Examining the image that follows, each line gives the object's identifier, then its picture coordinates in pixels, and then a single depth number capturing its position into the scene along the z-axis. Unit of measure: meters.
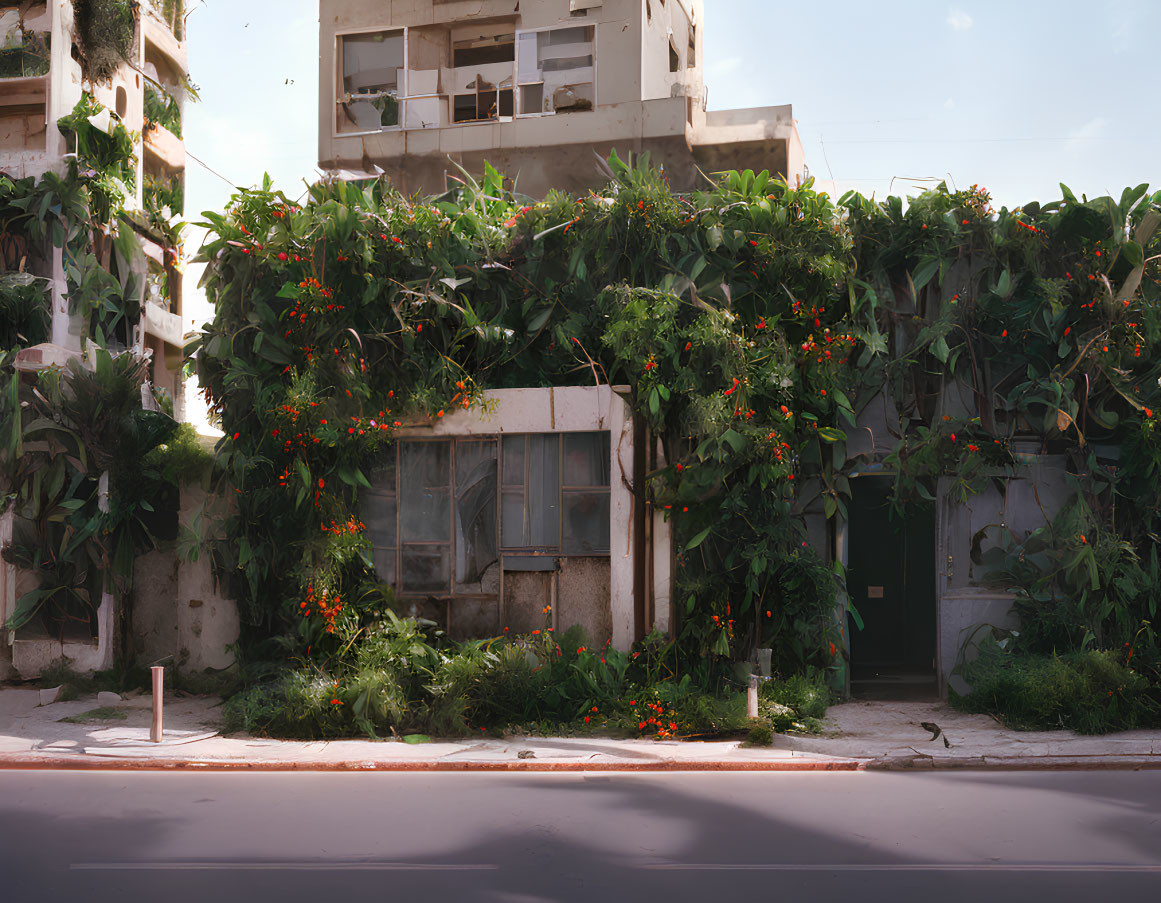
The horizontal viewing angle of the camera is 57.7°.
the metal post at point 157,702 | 10.79
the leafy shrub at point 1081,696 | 10.49
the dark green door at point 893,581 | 15.68
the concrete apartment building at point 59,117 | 15.41
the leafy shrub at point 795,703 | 10.85
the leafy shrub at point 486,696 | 10.97
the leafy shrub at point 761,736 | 10.33
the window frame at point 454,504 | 12.38
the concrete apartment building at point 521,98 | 19.25
